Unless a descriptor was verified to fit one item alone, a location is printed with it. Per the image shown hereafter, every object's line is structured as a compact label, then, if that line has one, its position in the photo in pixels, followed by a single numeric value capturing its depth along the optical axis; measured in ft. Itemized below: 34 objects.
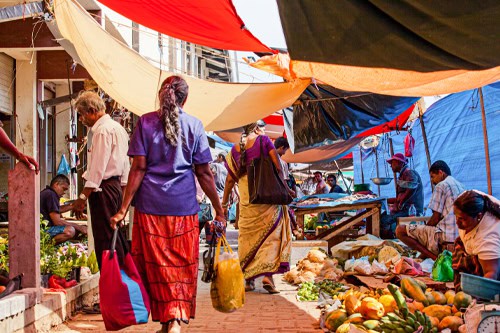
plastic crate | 11.43
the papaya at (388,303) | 14.85
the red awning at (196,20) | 18.20
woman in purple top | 14.02
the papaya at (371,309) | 14.38
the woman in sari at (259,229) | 23.49
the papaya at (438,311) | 14.03
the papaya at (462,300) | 14.24
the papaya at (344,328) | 14.29
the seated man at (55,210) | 23.94
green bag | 19.66
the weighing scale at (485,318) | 10.53
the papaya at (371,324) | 13.78
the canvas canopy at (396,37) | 10.11
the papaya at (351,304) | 15.47
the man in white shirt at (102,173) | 17.11
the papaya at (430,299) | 15.29
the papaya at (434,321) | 13.51
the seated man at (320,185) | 54.75
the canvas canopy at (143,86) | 20.88
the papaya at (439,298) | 15.29
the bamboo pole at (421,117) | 34.52
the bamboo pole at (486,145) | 25.21
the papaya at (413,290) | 15.38
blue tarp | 32.24
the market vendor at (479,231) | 14.65
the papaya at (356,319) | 14.61
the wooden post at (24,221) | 15.49
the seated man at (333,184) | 51.55
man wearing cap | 33.53
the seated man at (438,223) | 24.31
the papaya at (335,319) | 15.38
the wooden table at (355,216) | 34.81
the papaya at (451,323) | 13.28
